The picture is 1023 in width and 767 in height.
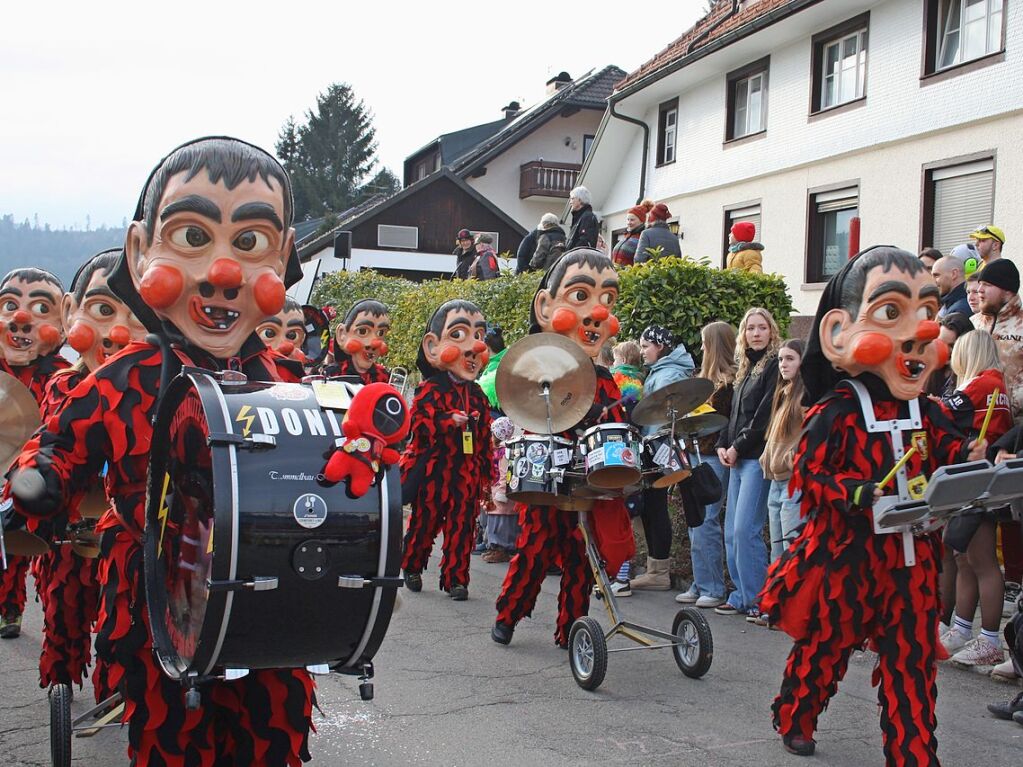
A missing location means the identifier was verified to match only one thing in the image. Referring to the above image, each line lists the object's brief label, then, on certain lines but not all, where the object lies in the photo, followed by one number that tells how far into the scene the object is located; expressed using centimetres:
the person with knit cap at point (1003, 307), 663
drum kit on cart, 577
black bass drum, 288
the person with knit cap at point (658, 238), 1188
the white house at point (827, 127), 1452
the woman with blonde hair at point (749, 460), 740
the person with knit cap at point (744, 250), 1198
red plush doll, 294
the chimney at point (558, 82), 4016
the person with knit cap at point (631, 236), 1293
